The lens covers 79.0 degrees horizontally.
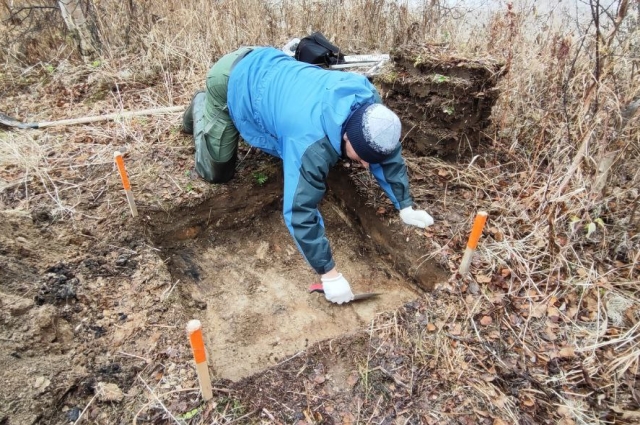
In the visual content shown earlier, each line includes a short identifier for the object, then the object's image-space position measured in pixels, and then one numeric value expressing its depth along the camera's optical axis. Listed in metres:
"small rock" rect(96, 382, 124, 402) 1.91
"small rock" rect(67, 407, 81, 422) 1.84
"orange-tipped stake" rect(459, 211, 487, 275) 2.10
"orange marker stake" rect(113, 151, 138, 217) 2.52
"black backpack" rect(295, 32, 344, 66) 3.64
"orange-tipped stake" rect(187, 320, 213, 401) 1.47
